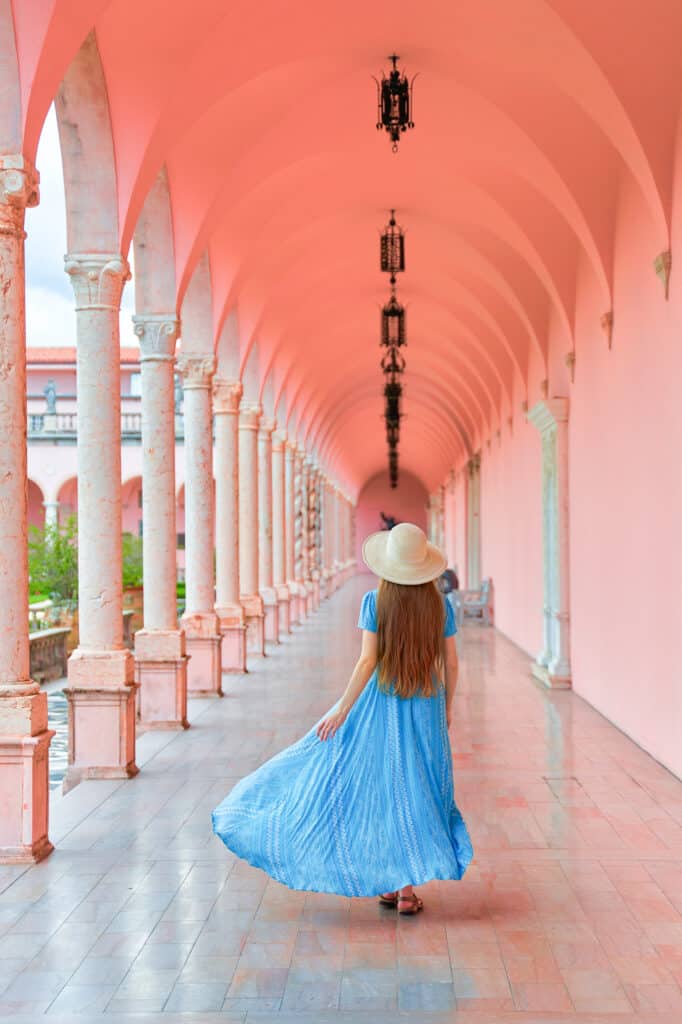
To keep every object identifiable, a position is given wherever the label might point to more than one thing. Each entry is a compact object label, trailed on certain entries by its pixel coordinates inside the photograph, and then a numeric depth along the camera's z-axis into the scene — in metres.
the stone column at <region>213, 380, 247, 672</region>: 15.91
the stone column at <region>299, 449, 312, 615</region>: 29.33
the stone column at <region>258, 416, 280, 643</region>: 21.03
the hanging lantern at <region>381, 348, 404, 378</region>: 18.42
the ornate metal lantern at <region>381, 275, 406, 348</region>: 15.38
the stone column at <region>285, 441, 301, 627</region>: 25.72
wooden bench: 24.05
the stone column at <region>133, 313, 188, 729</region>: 10.88
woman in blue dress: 5.12
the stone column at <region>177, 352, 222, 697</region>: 13.30
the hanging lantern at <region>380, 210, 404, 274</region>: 13.42
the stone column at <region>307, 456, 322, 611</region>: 31.27
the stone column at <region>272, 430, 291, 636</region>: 23.97
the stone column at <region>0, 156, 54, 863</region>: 6.39
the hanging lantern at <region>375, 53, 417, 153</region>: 9.19
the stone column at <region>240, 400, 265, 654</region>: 18.48
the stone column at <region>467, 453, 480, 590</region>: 28.17
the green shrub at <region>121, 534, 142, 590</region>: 24.45
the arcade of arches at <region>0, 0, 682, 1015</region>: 8.37
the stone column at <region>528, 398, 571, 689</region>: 13.92
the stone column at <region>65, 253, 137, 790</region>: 8.61
